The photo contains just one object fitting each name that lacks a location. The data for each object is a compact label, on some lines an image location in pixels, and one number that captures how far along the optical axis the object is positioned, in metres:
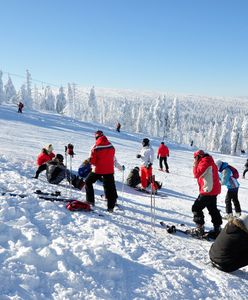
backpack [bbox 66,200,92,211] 7.11
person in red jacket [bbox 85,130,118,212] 7.90
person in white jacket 12.10
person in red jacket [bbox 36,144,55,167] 11.87
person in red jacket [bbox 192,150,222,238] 7.04
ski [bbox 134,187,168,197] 12.14
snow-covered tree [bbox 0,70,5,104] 71.24
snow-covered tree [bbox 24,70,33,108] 85.38
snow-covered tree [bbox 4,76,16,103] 96.26
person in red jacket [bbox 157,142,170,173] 18.47
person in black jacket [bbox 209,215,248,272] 5.05
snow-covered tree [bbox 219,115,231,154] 100.06
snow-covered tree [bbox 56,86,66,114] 102.44
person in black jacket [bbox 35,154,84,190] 10.85
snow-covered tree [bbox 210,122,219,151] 106.06
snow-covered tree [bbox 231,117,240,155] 92.94
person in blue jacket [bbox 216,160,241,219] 8.43
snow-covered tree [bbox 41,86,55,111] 110.57
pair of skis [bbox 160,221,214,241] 7.09
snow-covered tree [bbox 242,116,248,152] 100.12
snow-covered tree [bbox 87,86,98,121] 104.46
